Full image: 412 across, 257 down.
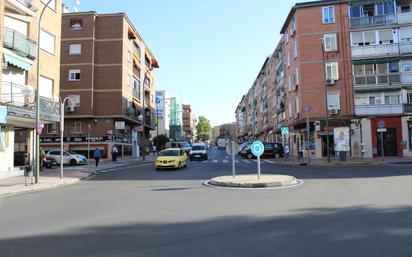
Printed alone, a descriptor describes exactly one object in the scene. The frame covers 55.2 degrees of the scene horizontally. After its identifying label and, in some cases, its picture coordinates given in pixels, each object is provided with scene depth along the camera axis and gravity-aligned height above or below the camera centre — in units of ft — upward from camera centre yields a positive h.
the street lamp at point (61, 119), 66.94 +5.54
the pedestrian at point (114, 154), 124.26 -1.03
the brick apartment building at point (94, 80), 141.90 +26.42
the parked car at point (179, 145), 187.19 +2.31
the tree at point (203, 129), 552.82 +29.19
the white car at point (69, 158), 111.86 -1.81
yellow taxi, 86.38 -2.01
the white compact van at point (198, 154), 131.23 -1.49
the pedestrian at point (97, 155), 102.60 -1.04
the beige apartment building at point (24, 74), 71.72 +16.12
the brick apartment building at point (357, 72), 128.26 +25.41
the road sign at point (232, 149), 58.80 +0.00
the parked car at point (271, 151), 141.59 -0.95
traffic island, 50.29 -4.31
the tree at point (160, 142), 237.86 +4.95
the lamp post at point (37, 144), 59.95 +1.15
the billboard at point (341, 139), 107.79 +2.28
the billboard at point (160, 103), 317.22 +38.46
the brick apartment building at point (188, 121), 529.24 +40.90
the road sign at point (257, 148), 57.82 +0.09
